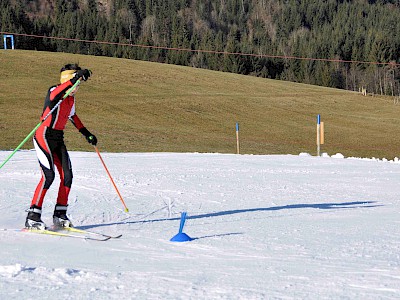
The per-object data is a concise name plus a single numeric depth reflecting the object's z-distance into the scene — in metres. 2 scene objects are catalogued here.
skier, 10.62
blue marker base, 9.82
